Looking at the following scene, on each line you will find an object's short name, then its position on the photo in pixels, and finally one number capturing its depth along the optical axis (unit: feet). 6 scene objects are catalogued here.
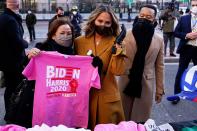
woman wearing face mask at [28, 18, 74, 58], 10.98
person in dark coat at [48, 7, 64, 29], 31.62
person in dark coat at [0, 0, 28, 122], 16.35
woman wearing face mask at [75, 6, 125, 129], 10.92
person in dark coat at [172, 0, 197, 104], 19.92
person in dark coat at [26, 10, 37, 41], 58.49
